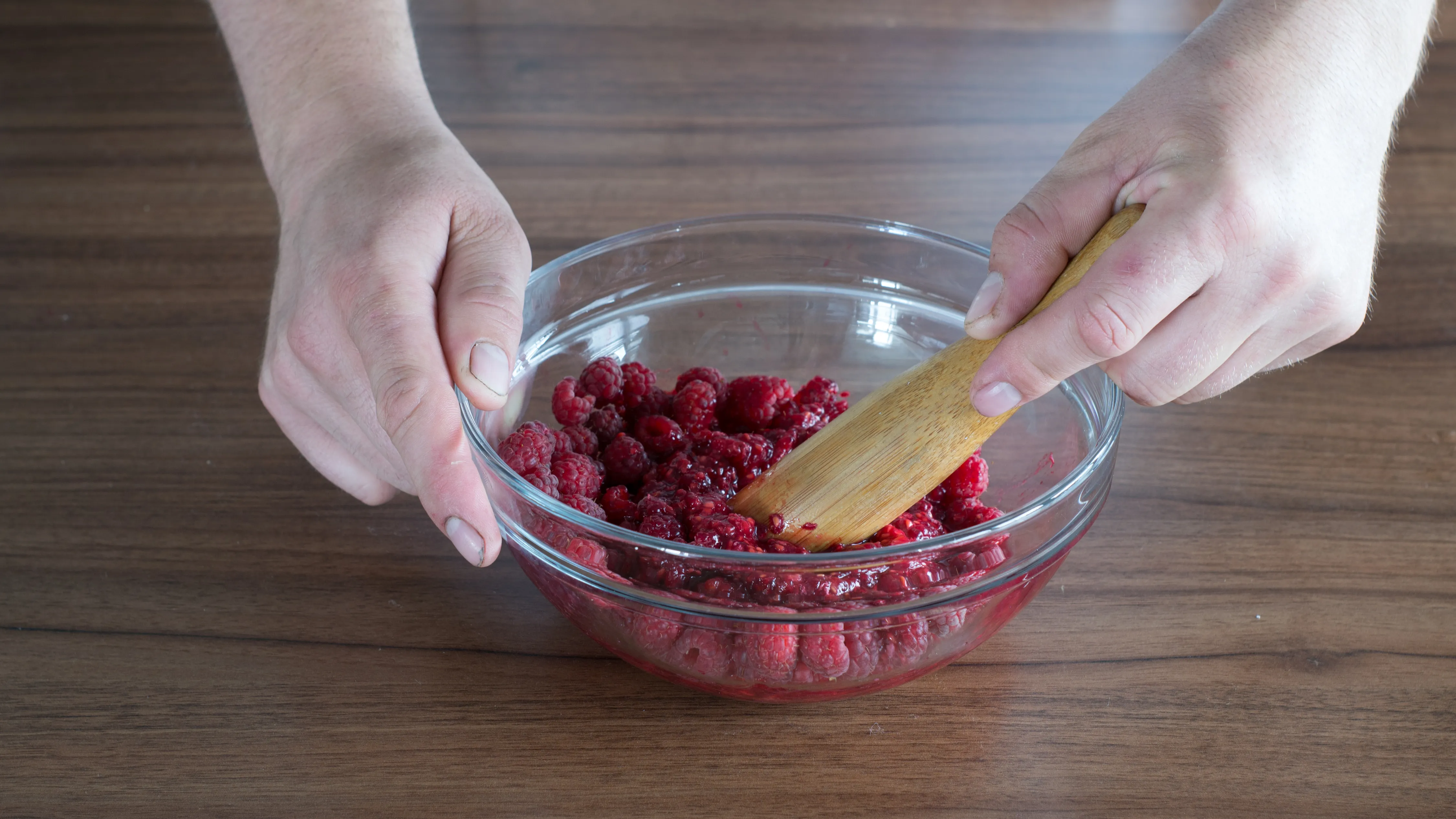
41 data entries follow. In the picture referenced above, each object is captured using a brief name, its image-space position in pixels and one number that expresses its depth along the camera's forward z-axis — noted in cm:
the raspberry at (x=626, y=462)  86
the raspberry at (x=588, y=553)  79
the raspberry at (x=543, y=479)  83
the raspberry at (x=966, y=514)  85
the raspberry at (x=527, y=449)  83
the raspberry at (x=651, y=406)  89
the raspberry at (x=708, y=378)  90
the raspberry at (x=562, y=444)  86
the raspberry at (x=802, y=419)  89
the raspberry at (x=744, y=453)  86
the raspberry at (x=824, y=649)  79
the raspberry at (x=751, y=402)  89
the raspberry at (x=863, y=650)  79
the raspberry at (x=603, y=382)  89
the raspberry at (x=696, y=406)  88
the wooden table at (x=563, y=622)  81
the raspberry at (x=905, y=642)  80
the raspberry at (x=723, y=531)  81
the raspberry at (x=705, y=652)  80
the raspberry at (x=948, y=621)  80
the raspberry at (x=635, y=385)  89
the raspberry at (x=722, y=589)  78
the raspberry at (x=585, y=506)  82
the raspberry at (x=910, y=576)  78
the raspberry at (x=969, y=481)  87
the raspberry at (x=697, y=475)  85
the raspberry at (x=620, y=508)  83
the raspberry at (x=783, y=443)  88
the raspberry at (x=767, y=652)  79
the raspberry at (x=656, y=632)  80
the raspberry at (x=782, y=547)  83
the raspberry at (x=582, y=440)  87
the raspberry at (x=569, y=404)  88
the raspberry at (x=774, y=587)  77
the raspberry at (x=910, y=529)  85
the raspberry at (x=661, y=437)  88
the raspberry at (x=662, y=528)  82
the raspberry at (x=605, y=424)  88
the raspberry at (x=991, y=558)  79
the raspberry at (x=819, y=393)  90
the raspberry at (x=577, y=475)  84
